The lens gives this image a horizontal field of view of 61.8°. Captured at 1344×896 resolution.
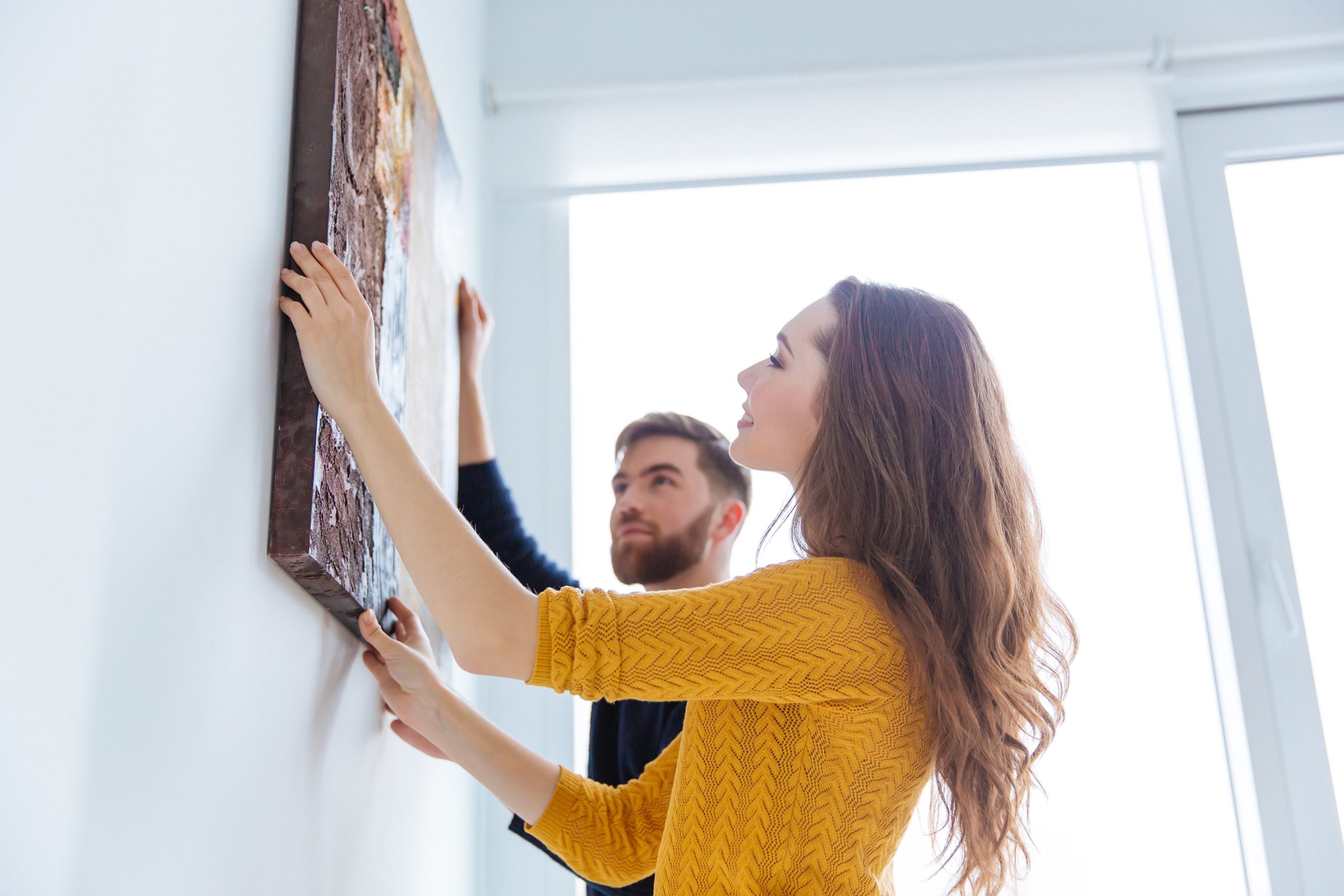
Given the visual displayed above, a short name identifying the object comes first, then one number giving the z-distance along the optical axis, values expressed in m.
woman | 0.98
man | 1.84
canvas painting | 1.02
